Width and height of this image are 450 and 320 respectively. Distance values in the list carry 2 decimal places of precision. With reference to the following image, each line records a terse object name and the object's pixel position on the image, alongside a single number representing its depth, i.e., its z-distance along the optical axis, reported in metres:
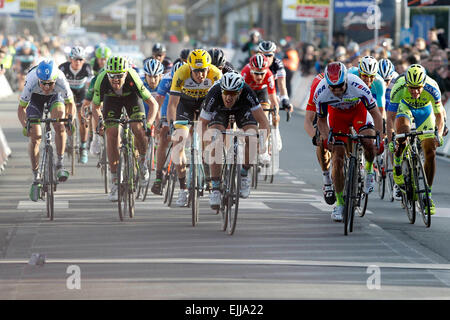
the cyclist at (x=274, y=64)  18.09
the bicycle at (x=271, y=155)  16.91
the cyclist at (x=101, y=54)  20.47
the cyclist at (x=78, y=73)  19.22
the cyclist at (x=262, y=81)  16.02
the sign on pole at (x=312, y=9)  42.03
